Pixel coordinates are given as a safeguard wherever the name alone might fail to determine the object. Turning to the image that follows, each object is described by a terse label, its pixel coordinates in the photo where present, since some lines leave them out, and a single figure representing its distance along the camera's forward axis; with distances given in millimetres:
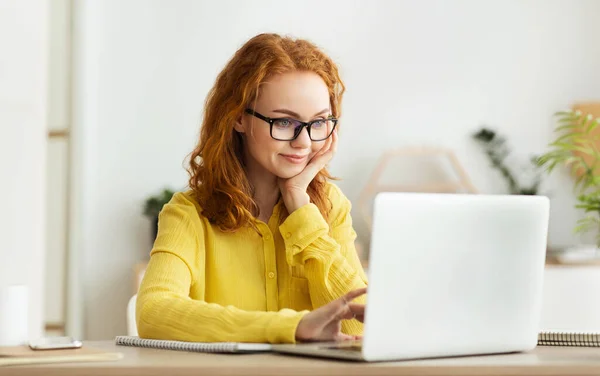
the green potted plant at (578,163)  5468
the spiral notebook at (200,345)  1852
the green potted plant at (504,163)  5655
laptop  1747
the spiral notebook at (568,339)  2054
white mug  2083
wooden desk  1685
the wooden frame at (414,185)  5589
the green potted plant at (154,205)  5324
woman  2358
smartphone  1946
